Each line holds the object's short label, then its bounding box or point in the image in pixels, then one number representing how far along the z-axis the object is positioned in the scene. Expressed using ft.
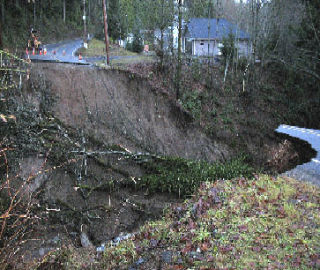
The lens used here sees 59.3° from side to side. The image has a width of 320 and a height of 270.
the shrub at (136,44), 103.50
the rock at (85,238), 30.65
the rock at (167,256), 18.32
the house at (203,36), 113.50
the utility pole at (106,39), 66.20
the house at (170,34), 76.46
